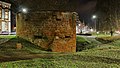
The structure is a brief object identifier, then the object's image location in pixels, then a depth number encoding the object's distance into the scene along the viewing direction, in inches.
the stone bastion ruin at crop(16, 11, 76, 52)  473.1
